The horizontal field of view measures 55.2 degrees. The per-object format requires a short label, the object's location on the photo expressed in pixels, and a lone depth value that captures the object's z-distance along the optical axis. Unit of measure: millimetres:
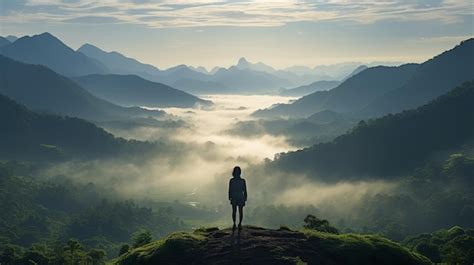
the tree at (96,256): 93000
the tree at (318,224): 63644
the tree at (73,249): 76838
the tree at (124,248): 74088
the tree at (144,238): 64625
